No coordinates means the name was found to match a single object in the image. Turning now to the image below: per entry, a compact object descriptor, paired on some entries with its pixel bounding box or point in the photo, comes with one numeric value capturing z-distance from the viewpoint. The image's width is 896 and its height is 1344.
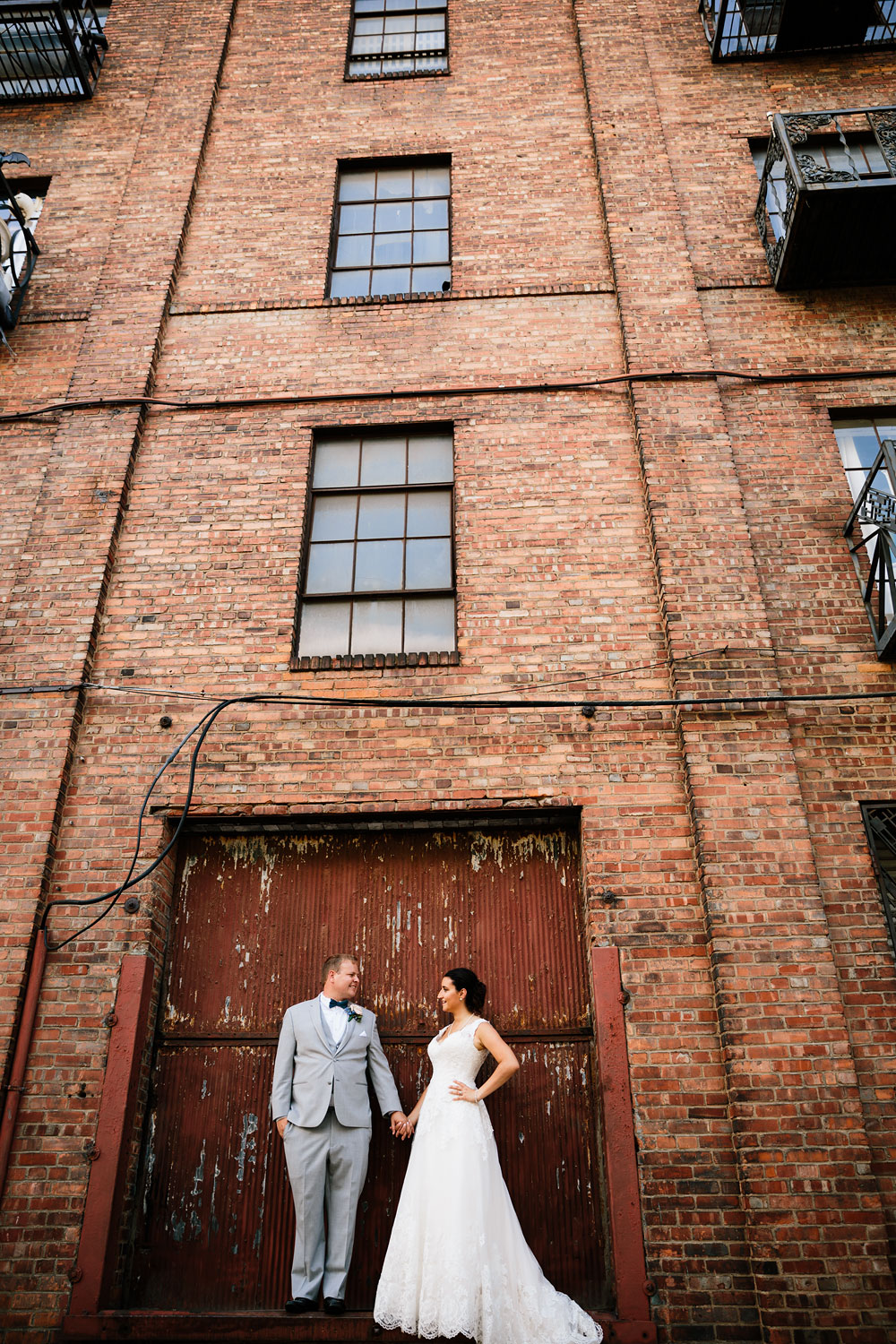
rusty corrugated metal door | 5.05
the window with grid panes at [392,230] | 8.37
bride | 4.12
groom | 4.70
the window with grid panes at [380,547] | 6.68
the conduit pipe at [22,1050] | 5.07
